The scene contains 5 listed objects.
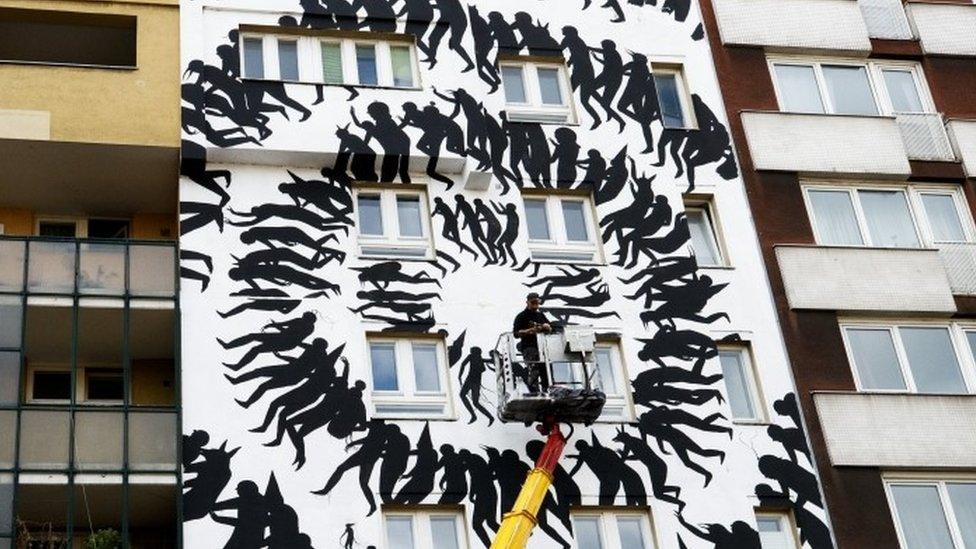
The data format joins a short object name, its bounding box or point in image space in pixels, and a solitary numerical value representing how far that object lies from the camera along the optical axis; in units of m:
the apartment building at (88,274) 25.72
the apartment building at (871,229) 29.41
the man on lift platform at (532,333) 27.41
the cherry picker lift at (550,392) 26.66
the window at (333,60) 31.08
